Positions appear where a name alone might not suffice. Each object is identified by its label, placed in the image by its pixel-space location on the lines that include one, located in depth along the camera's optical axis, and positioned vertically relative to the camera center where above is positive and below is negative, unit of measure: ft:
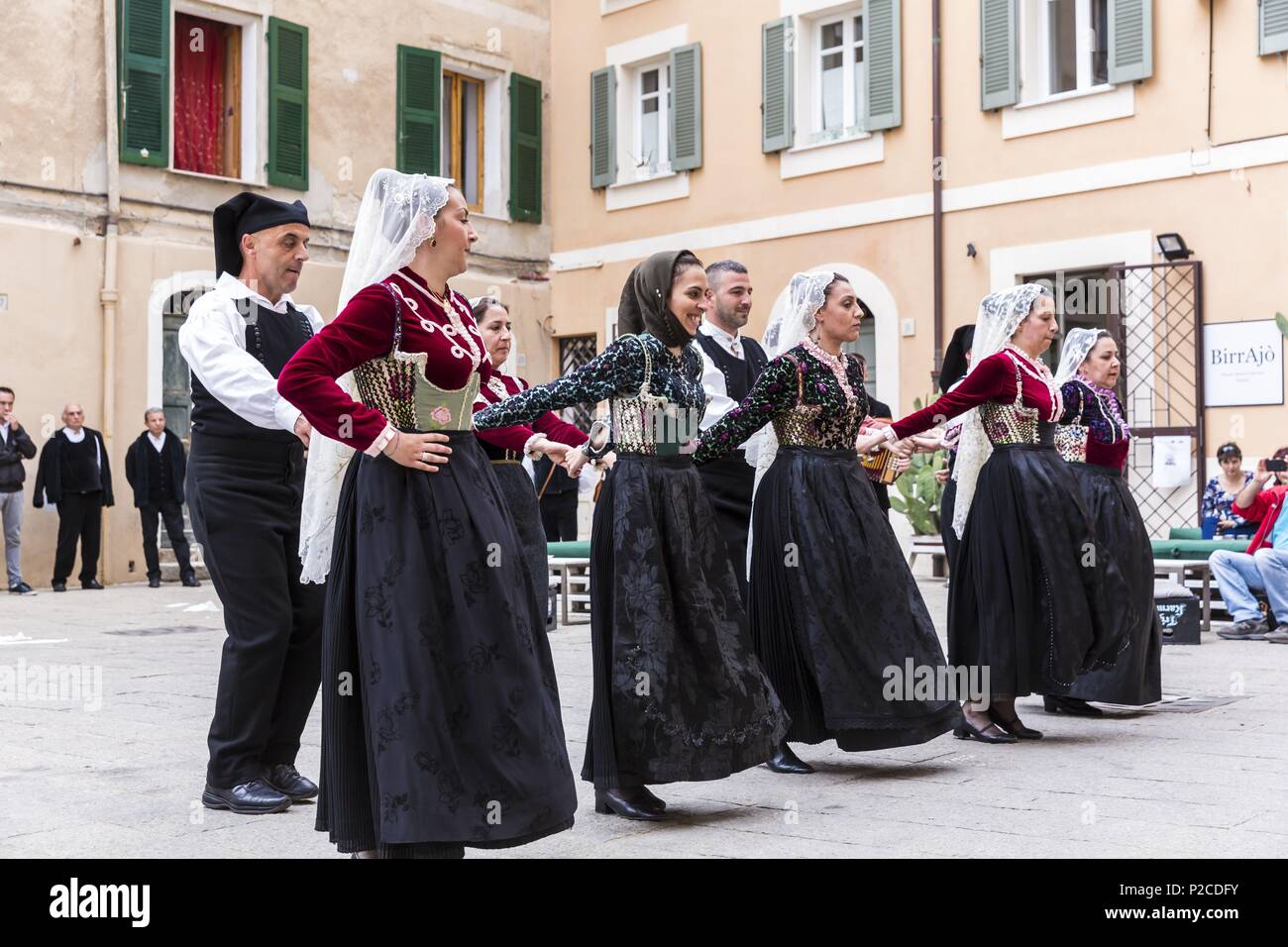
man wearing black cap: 16.92 -0.26
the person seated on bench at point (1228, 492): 40.45 +0.18
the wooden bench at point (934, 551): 50.24 -1.56
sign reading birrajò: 45.62 +3.87
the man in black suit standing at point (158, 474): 53.11 +1.01
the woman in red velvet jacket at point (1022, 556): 22.31 -0.79
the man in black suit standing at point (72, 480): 50.88 +0.79
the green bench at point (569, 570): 40.73 -1.75
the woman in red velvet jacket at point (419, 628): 12.74 -1.01
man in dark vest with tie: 21.77 +1.77
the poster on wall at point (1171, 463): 47.62 +1.10
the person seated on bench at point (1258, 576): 36.35 -1.75
